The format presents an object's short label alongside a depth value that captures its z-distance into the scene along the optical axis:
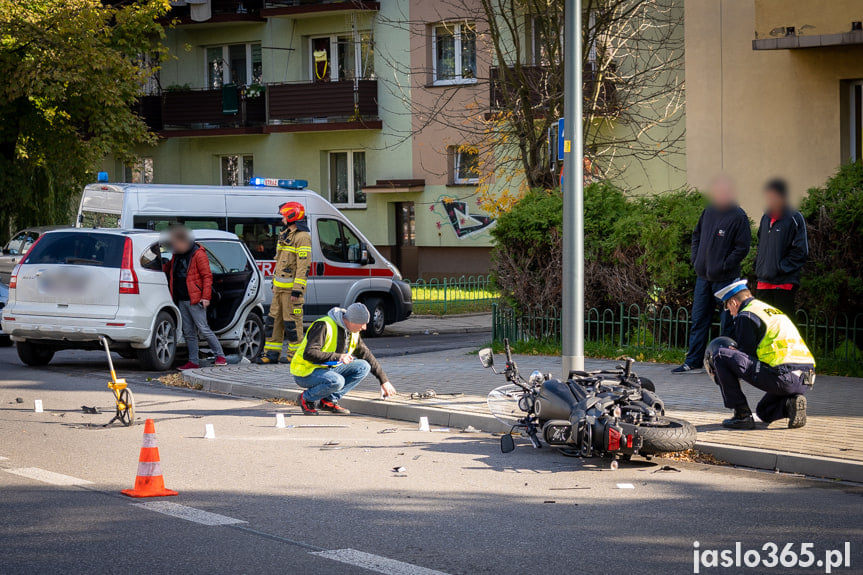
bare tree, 19.98
